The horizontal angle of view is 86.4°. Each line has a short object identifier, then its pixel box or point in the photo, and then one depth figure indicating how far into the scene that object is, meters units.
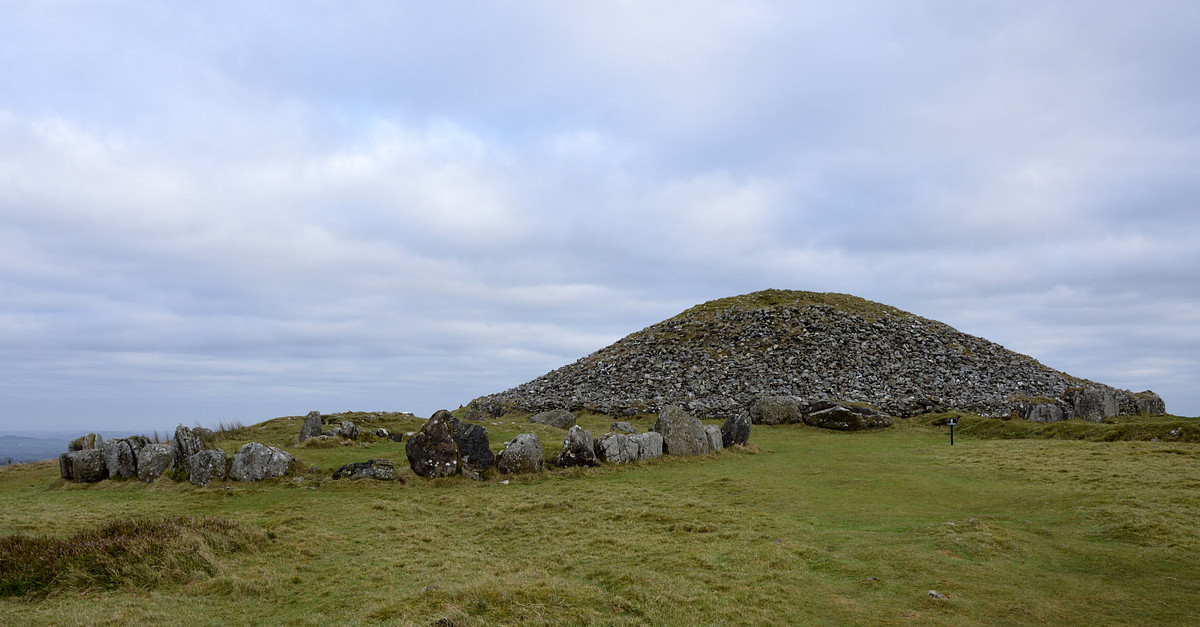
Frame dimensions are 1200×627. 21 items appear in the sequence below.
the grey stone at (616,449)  21.02
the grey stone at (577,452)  20.38
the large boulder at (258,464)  18.52
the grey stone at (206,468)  18.36
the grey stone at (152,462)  19.09
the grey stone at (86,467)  19.56
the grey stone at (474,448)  19.36
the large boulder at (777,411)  34.06
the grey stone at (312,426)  26.04
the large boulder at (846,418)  32.25
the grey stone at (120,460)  19.56
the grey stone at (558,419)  35.59
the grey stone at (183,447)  19.36
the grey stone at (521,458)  19.70
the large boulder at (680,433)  22.52
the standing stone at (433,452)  18.77
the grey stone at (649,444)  21.61
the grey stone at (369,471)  18.38
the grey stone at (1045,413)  31.59
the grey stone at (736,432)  24.89
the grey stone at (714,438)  23.47
